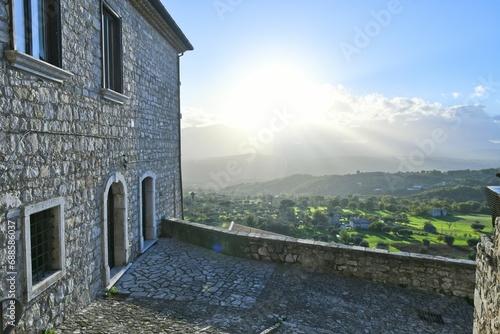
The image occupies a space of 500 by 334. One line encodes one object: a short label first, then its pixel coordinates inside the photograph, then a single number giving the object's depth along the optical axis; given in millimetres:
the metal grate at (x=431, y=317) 5914
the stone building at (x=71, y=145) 3654
